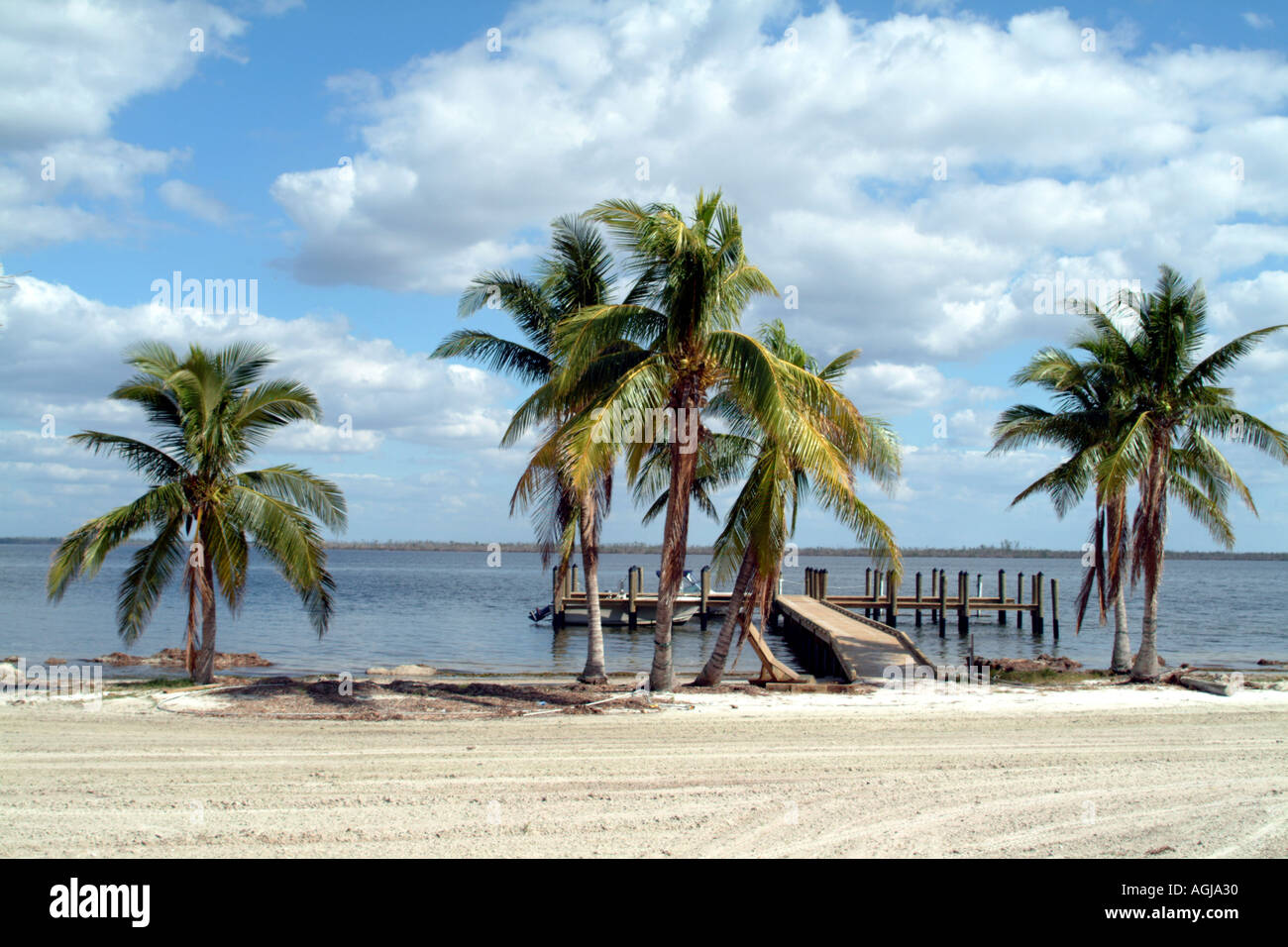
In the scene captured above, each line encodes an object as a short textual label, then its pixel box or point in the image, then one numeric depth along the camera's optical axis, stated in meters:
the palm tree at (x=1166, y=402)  16.19
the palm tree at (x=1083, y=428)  17.77
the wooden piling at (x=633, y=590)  39.78
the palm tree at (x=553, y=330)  15.70
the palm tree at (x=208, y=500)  14.60
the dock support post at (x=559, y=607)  36.53
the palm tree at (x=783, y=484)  13.16
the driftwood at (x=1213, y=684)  15.38
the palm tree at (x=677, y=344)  12.25
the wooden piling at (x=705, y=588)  41.28
